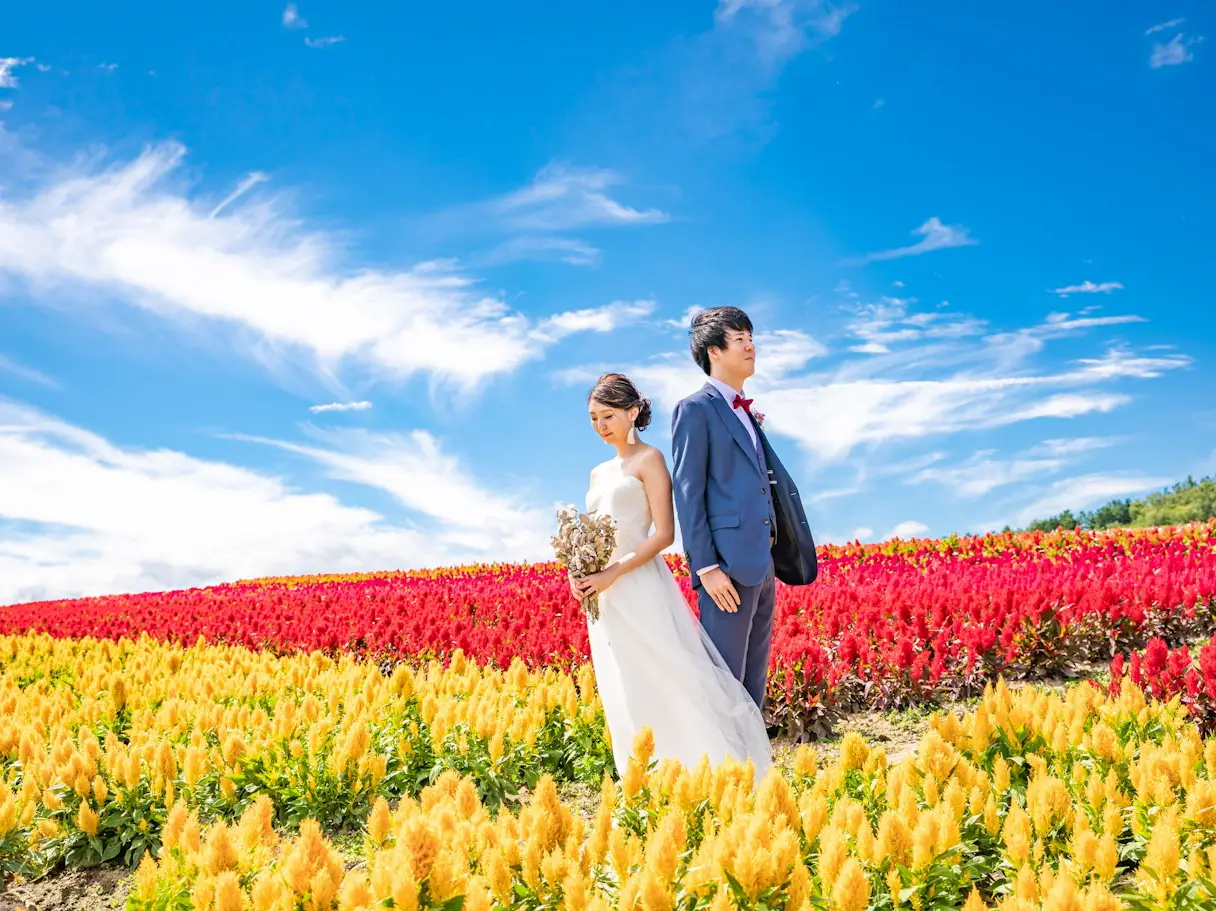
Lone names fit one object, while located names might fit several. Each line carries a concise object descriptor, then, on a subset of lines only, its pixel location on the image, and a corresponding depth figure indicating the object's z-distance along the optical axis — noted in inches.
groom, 167.3
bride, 176.2
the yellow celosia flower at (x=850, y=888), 88.0
